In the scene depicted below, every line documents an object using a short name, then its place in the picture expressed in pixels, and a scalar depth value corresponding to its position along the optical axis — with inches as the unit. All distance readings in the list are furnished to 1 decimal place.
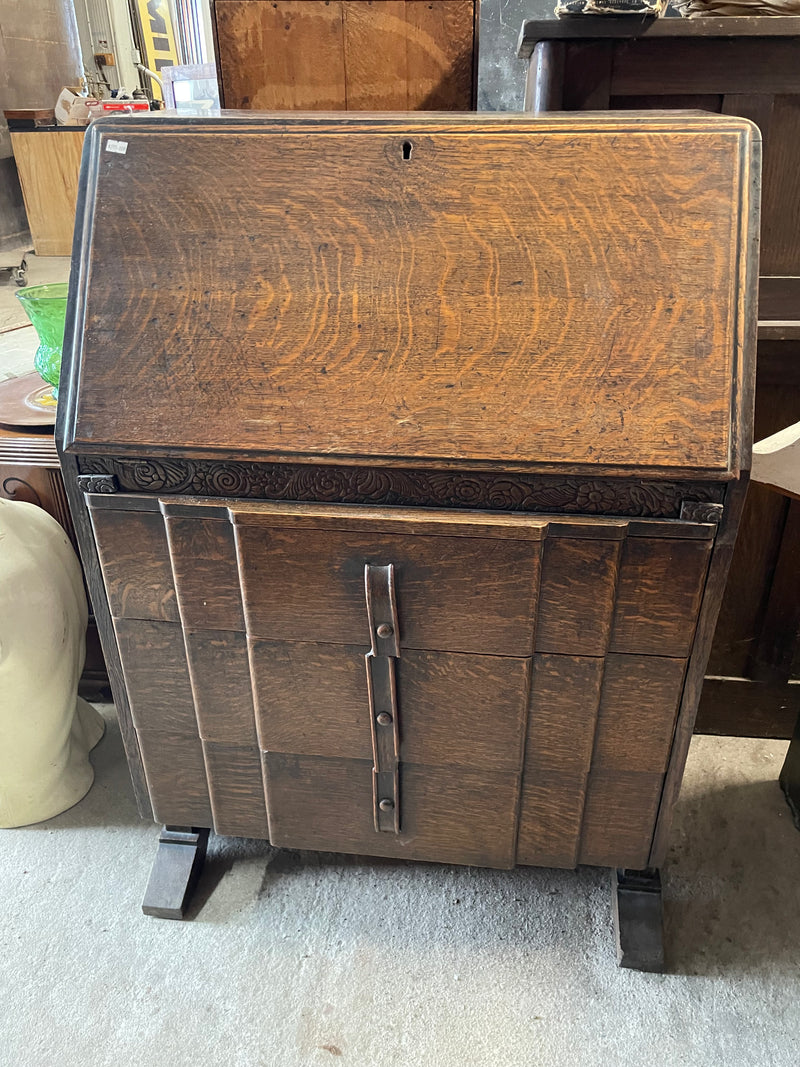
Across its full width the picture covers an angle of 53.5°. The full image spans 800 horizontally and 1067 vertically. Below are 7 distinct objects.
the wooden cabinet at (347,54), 62.5
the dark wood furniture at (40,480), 60.9
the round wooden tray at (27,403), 62.6
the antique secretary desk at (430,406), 38.1
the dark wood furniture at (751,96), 48.6
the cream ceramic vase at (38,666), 56.6
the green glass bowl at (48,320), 60.3
